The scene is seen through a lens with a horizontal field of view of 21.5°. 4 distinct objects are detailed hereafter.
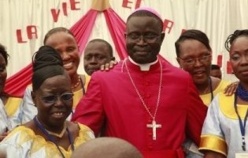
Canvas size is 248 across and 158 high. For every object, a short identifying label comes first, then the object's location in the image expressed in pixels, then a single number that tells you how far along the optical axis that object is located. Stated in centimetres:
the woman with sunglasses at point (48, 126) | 321
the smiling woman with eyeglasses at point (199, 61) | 432
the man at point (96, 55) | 536
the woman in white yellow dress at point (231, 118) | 371
